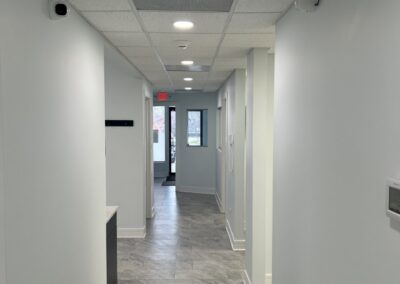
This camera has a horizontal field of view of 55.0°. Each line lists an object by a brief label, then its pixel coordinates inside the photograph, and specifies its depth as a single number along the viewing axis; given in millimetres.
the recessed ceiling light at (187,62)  4707
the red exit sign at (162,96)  8695
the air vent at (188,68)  5160
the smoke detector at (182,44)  3506
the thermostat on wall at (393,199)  1141
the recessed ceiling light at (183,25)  2851
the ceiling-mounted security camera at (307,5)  1928
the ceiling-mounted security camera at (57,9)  2021
